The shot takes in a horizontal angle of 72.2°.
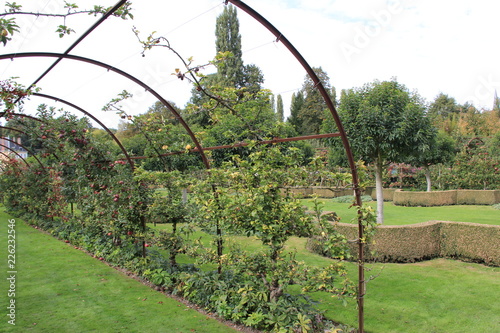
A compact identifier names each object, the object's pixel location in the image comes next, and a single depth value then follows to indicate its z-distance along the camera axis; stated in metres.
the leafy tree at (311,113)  33.62
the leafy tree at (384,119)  7.66
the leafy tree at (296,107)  35.13
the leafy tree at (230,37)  28.12
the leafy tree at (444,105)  37.09
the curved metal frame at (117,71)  4.22
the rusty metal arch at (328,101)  2.79
